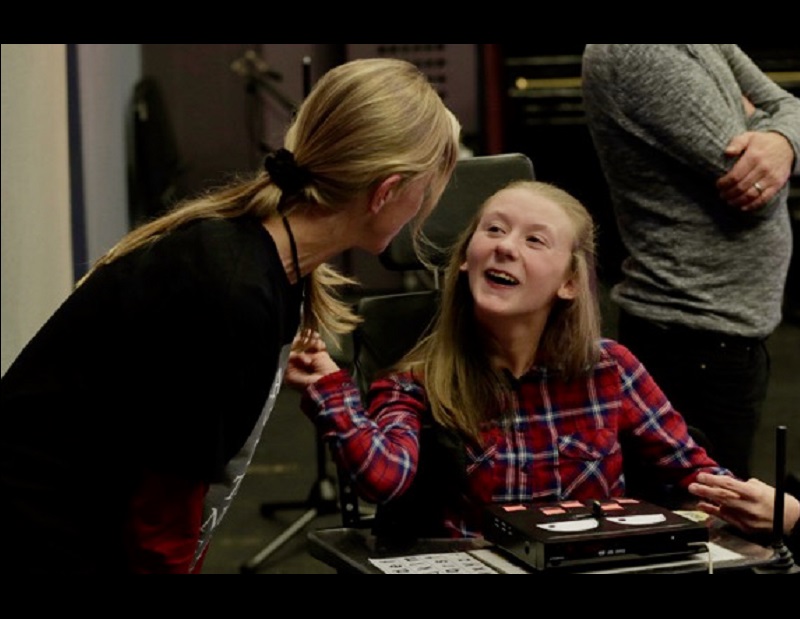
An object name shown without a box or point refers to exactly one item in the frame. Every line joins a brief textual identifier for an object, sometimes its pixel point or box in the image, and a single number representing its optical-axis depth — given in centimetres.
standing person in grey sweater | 447
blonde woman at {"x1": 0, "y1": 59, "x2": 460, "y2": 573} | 372
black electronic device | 389
